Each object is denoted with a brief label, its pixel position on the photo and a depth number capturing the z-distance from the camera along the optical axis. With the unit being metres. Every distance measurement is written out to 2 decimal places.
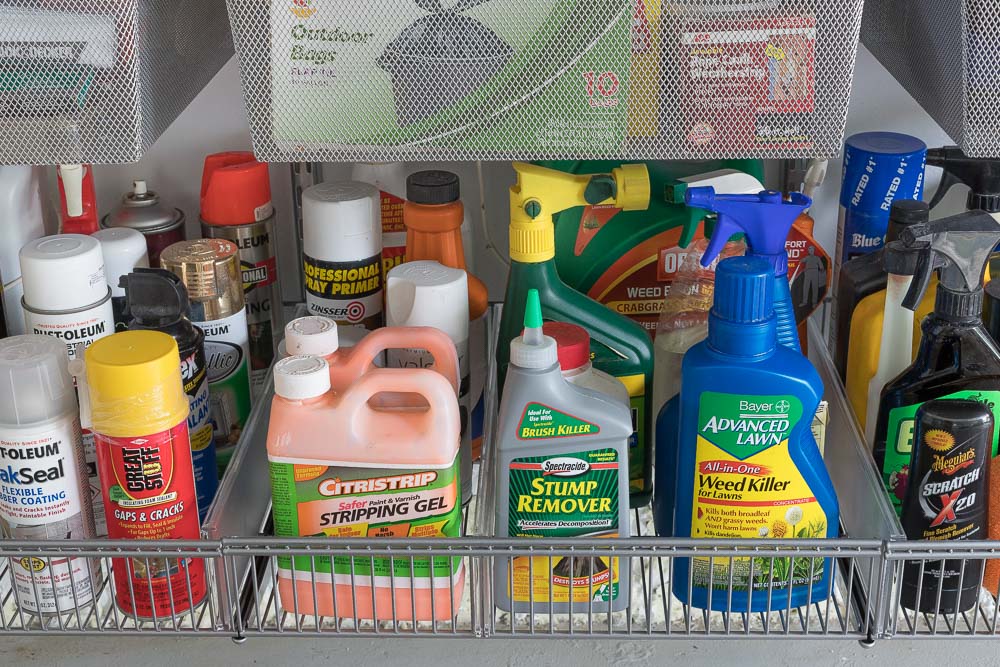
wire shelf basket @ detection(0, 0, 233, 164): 0.82
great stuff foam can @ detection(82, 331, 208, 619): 0.81
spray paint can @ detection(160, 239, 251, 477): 0.98
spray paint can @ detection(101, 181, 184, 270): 1.11
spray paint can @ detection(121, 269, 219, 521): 0.91
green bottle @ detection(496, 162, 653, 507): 0.98
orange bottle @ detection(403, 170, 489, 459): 1.04
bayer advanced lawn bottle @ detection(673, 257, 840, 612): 0.85
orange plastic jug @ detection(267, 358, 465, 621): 0.83
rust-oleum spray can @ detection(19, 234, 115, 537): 0.90
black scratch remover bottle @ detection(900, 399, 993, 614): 0.84
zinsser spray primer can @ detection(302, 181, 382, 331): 1.01
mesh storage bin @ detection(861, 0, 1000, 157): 0.82
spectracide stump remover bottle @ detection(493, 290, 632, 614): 0.85
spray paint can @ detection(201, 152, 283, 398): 1.09
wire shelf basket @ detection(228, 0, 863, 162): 0.82
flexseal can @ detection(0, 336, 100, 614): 0.82
